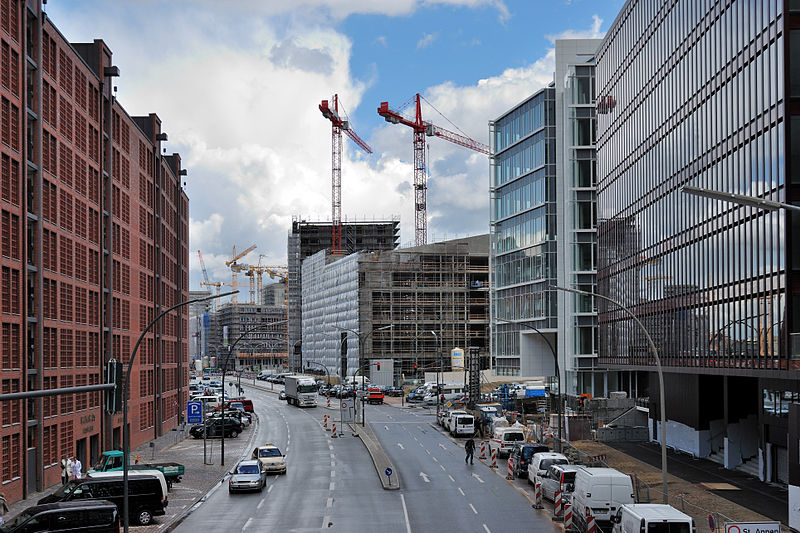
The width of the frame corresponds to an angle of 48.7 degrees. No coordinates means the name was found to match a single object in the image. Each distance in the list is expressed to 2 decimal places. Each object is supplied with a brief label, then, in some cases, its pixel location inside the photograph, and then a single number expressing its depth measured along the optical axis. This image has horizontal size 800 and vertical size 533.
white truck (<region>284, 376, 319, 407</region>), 99.88
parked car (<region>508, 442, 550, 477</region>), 44.44
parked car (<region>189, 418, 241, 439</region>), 68.69
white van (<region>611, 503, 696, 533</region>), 23.94
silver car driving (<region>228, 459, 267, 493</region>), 40.53
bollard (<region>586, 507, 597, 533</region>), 28.72
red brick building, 38.69
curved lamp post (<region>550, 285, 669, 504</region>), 30.97
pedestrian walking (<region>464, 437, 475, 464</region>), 50.28
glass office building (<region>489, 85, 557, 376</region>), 94.06
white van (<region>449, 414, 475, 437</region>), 66.00
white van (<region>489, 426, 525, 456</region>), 53.35
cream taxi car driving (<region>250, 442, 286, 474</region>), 47.34
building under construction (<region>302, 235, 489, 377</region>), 147.25
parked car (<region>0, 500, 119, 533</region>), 27.83
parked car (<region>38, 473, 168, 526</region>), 33.06
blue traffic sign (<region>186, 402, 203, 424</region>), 53.47
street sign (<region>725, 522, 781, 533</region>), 22.70
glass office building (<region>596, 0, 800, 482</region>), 37.94
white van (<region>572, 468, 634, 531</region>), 29.50
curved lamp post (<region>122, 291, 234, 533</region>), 27.80
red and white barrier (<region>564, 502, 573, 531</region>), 30.67
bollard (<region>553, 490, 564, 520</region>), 33.22
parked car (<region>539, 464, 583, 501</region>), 34.84
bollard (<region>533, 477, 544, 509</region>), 35.78
